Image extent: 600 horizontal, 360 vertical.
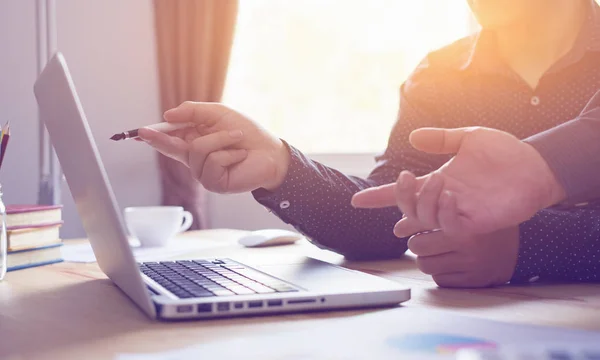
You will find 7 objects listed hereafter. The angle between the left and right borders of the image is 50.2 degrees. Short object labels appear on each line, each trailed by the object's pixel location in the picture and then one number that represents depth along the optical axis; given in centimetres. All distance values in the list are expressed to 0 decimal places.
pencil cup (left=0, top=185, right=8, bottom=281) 92
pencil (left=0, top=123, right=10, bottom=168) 100
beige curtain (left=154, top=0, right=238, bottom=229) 255
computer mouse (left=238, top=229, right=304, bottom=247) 127
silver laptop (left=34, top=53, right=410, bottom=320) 60
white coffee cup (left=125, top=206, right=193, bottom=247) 132
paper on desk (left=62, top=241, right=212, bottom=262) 113
